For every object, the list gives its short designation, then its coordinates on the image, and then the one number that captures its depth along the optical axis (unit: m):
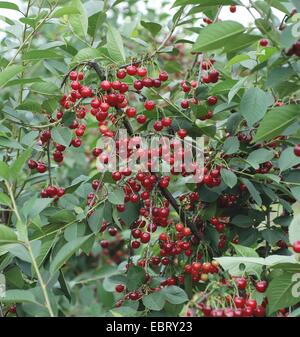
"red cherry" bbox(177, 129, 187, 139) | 1.65
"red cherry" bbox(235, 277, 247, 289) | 1.33
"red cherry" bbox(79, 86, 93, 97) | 1.59
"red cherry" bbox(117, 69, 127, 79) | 1.58
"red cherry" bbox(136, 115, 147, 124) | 1.72
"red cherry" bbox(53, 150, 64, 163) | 1.80
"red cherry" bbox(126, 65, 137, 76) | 1.58
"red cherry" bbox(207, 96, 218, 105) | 1.76
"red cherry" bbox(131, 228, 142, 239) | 1.69
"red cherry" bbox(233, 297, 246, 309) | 1.26
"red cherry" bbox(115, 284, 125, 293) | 1.70
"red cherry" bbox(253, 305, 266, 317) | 1.29
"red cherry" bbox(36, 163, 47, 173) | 1.80
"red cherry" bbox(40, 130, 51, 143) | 1.71
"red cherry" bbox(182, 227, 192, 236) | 1.64
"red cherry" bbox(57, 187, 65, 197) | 1.72
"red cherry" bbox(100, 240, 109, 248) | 2.12
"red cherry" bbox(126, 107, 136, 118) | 1.59
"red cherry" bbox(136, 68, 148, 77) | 1.59
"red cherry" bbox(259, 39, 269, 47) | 1.69
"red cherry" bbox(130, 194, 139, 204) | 1.64
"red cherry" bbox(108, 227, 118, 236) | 1.85
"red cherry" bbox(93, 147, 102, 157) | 1.68
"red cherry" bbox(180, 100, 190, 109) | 1.71
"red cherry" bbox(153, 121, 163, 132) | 1.63
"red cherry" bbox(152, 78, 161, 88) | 1.62
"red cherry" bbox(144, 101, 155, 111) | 1.65
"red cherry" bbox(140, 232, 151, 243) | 1.66
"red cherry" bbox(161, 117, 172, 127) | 1.63
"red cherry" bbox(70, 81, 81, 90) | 1.59
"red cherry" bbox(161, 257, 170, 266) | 1.74
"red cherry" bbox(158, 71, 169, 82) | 1.67
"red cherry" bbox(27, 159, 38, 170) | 1.81
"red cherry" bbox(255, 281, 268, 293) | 1.34
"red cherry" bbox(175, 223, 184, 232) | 1.65
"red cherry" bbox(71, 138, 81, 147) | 1.78
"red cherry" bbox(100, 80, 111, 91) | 1.55
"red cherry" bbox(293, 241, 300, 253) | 1.22
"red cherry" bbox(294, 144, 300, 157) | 1.31
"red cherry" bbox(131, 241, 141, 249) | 1.74
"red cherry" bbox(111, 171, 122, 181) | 1.61
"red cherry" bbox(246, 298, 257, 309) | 1.26
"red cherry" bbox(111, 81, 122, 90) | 1.56
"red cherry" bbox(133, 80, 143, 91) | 1.62
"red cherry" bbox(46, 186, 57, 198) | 1.72
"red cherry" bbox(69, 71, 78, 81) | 1.61
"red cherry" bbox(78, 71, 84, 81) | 1.62
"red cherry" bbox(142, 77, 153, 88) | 1.62
